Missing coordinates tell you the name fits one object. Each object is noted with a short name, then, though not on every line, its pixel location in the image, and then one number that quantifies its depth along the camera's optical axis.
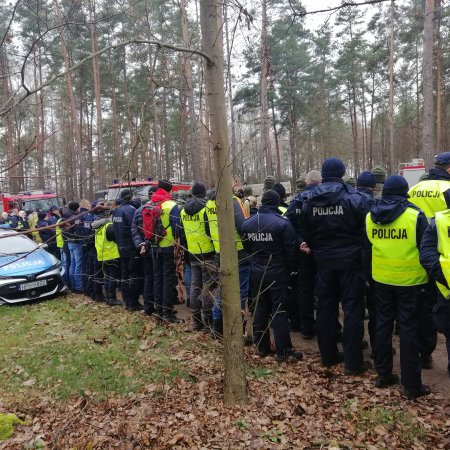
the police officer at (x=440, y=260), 3.54
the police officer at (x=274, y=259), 5.37
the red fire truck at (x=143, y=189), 14.41
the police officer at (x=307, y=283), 6.09
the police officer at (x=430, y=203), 4.93
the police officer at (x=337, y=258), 4.89
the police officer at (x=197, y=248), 6.61
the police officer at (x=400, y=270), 4.26
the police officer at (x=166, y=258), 7.15
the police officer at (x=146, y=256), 7.47
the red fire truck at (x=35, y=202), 20.08
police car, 9.19
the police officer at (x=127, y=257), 8.09
